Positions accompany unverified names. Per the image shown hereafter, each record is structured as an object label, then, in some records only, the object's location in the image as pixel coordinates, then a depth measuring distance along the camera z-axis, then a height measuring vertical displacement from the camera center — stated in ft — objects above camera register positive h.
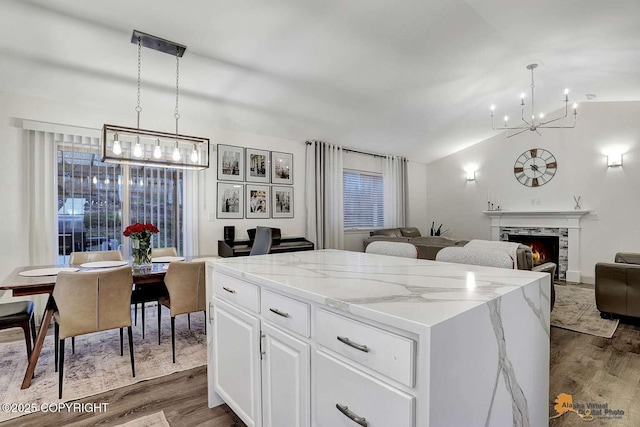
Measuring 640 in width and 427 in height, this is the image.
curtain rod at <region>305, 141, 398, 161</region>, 21.17 +4.21
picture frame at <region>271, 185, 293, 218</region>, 17.67 +0.62
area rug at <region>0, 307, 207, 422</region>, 7.22 -4.10
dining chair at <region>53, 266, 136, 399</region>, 7.32 -2.18
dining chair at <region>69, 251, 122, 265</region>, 10.64 -1.52
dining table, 7.43 -1.78
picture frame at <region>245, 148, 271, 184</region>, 16.71 +2.56
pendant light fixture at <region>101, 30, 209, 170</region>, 9.08 +2.37
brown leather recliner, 11.03 -2.78
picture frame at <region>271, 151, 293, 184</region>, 17.63 +2.57
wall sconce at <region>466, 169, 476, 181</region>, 23.65 +2.84
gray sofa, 14.82 -1.49
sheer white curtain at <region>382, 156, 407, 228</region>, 23.34 +1.68
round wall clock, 20.10 +2.96
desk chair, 12.06 -1.14
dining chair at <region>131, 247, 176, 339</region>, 10.38 -2.71
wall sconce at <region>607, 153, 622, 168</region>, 17.61 +2.97
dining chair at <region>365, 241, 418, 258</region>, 7.49 -0.91
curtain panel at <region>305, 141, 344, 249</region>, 18.80 +1.08
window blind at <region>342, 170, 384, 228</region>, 21.65 +0.95
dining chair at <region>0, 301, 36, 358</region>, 7.61 -2.52
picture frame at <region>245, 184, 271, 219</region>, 16.81 +0.64
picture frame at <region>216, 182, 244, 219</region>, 15.81 +0.62
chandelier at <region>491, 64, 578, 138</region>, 18.63 +5.76
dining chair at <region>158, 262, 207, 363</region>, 8.98 -2.18
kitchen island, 2.87 -1.50
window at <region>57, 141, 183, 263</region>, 12.50 +0.54
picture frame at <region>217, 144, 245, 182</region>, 15.78 +2.57
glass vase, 10.01 -1.25
